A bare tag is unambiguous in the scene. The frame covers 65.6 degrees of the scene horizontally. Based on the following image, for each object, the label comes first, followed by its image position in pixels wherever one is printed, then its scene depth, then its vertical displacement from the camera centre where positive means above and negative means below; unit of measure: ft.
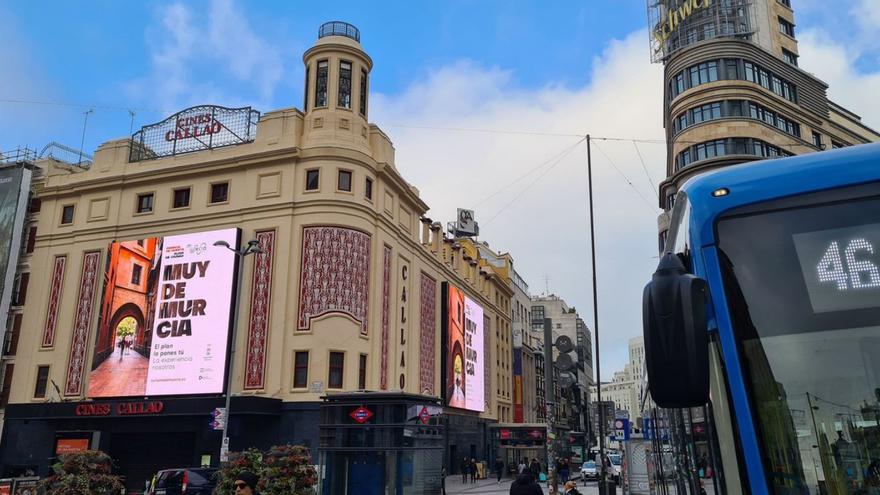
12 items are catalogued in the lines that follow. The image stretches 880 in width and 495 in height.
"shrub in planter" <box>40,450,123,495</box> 52.63 -2.59
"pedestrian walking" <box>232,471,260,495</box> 20.43 -1.19
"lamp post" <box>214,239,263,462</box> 77.07 +5.75
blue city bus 10.48 +1.83
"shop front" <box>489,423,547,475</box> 182.91 +1.03
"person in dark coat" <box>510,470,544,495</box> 34.94 -2.15
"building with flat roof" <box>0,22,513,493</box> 106.01 +25.88
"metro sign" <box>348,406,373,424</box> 60.54 +2.40
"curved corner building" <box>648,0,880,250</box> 148.46 +79.31
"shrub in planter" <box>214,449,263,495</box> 54.29 -2.01
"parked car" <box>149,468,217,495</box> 75.97 -4.34
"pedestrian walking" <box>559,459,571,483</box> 132.32 -5.35
